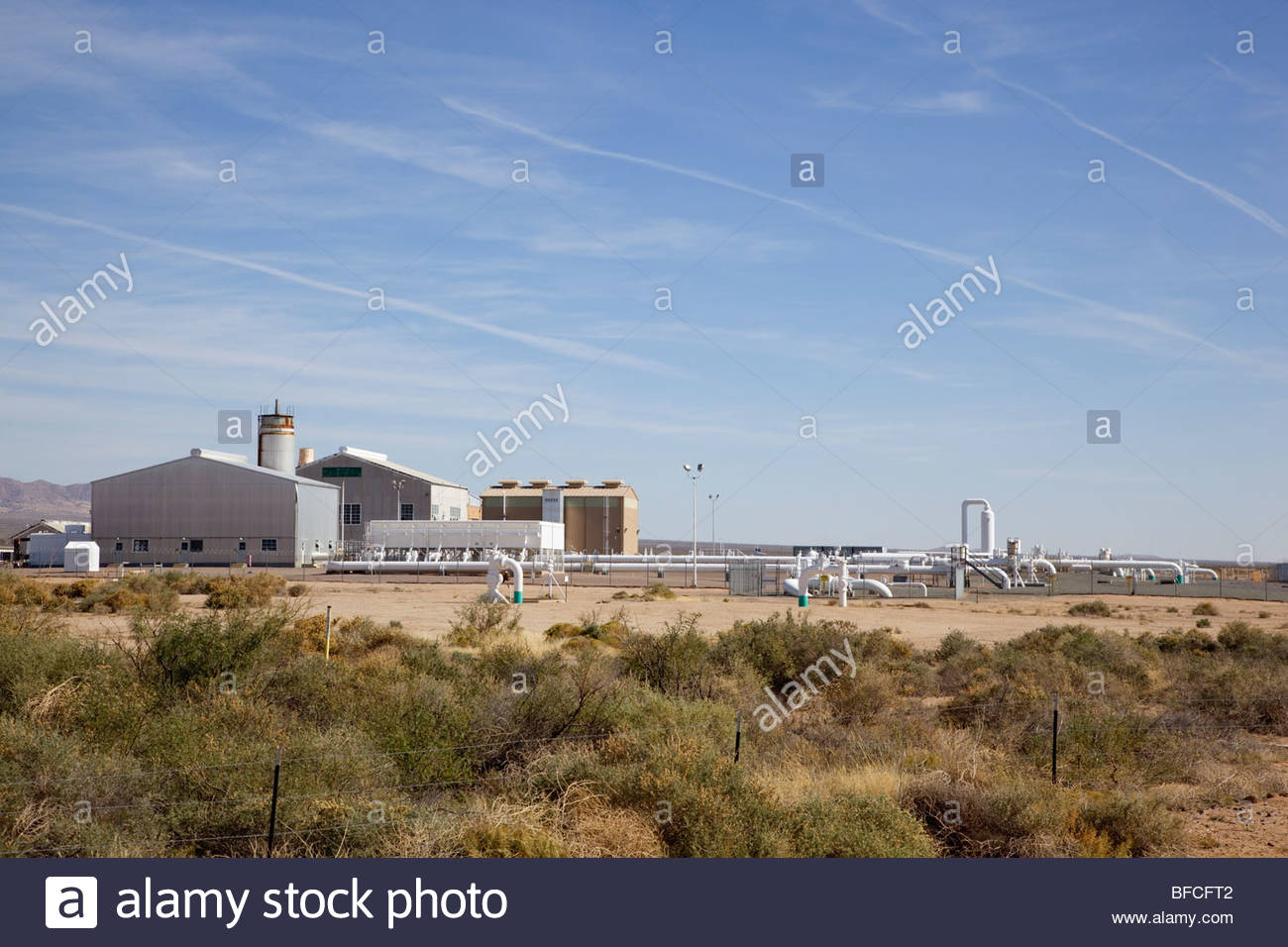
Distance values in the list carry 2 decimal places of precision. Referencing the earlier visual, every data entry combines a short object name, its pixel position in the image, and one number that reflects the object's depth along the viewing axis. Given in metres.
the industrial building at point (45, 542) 83.24
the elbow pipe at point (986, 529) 87.19
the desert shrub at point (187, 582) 51.47
